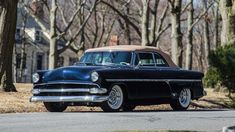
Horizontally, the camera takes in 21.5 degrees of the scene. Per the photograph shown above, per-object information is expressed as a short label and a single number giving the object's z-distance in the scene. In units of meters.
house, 72.50
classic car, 15.63
